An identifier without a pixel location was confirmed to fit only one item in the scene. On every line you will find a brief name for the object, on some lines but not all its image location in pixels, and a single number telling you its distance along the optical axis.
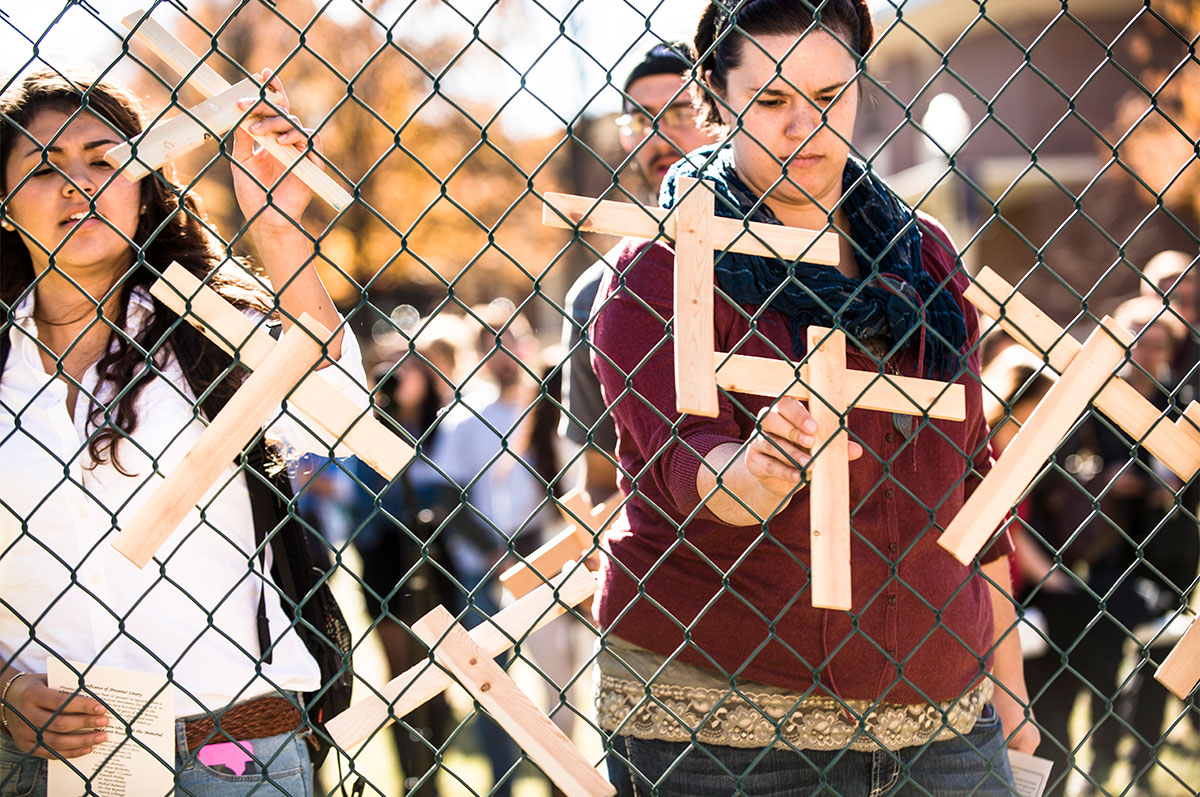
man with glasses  4.51
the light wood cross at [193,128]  3.72
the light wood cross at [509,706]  3.83
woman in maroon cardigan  3.86
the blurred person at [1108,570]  6.07
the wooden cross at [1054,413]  3.86
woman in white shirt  3.90
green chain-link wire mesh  3.87
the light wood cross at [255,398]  3.74
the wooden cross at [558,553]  4.31
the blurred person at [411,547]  6.92
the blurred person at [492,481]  7.08
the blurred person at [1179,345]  6.92
